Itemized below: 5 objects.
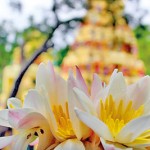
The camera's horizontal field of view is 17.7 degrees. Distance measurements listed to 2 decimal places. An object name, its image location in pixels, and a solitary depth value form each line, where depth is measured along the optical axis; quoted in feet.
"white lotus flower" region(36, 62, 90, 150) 1.07
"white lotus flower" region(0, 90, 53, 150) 1.08
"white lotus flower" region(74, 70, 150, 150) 1.02
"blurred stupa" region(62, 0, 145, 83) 9.08
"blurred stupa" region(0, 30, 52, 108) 9.92
